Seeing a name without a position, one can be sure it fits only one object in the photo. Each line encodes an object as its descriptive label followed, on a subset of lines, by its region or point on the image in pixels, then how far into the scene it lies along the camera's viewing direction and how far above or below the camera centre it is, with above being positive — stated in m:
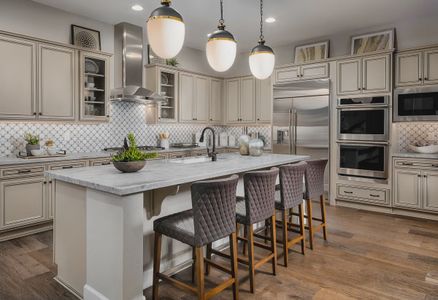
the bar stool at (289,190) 2.94 -0.42
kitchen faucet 3.40 -0.10
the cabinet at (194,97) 6.04 +0.97
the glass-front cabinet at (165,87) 5.54 +1.08
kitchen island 2.02 -0.54
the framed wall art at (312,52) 5.62 +1.73
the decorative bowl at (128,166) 2.42 -0.15
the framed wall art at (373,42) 5.01 +1.71
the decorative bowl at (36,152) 3.96 -0.08
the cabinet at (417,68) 4.51 +1.16
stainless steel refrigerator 5.34 +0.50
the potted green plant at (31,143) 3.99 +0.04
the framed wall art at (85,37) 4.59 +1.61
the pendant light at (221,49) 3.00 +0.94
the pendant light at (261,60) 3.37 +0.92
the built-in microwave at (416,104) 4.47 +0.63
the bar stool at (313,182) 3.36 -0.39
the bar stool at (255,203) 2.48 -0.46
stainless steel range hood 5.02 +1.41
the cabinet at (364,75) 4.82 +1.14
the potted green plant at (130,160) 2.43 -0.11
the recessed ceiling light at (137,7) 4.30 +1.91
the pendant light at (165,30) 2.46 +0.92
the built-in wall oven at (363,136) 4.84 +0.17
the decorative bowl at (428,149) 4.62 -0.03
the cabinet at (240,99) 6.48 +0.99
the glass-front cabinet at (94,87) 4.50 +0.86
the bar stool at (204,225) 2.04 -0.55
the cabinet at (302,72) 5.42 +1.32
